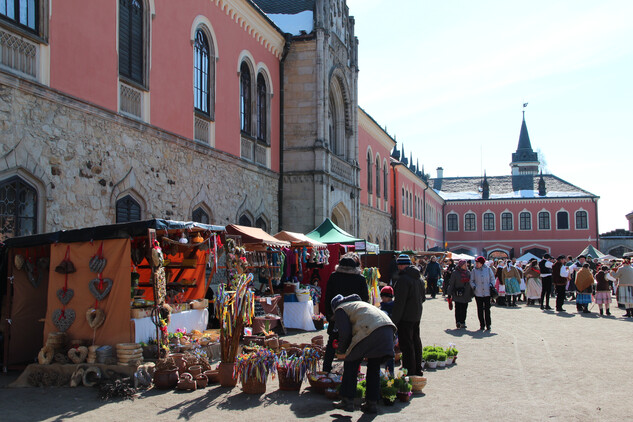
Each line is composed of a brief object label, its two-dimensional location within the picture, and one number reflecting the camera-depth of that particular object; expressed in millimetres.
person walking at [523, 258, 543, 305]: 21016
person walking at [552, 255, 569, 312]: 17641
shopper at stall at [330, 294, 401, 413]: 6238
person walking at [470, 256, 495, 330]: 13180
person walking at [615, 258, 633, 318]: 16859
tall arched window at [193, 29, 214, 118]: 15289
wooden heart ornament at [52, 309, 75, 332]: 8195
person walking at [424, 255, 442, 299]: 25094
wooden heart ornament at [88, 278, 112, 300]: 8078
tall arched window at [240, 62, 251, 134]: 18109
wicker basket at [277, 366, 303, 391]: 7379
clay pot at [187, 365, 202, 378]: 7742
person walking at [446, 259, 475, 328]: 13156
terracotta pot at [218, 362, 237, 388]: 7594
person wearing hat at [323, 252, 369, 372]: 7836
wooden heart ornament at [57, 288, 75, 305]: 8281
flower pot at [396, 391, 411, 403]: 6906
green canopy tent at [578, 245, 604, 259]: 36894
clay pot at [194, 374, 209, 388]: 7578
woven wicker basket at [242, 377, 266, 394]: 7230
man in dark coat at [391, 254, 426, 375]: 7852
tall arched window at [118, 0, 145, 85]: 12156
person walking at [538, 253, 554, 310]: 19164
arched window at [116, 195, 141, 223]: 11852
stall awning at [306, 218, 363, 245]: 16703
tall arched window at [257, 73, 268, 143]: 19578
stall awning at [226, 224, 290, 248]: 12562
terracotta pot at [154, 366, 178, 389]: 7488
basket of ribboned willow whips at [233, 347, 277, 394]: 7234
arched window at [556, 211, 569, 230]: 67000
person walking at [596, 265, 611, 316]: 17312
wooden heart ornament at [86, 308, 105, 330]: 7988
